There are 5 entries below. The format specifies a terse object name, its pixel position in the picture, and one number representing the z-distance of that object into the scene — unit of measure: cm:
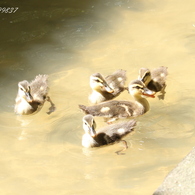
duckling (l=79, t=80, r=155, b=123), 786
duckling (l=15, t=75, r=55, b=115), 818
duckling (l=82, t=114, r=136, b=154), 715
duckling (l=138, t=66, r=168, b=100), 832
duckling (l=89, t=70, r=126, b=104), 831
